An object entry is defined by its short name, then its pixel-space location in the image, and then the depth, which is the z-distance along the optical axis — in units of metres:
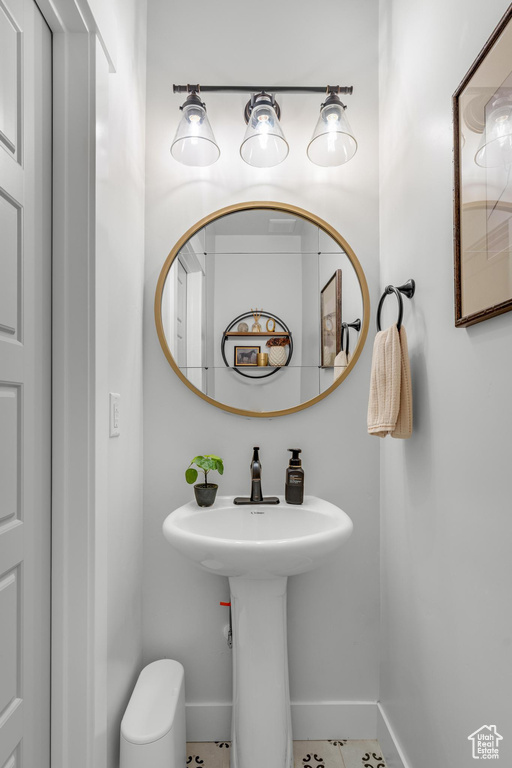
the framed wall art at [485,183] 0.82
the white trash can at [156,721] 1.13
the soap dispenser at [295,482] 1.51
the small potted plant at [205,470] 1.48
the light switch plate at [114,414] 1.21
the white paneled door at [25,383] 0.85
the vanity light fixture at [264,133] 1.50
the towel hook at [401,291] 1.27
